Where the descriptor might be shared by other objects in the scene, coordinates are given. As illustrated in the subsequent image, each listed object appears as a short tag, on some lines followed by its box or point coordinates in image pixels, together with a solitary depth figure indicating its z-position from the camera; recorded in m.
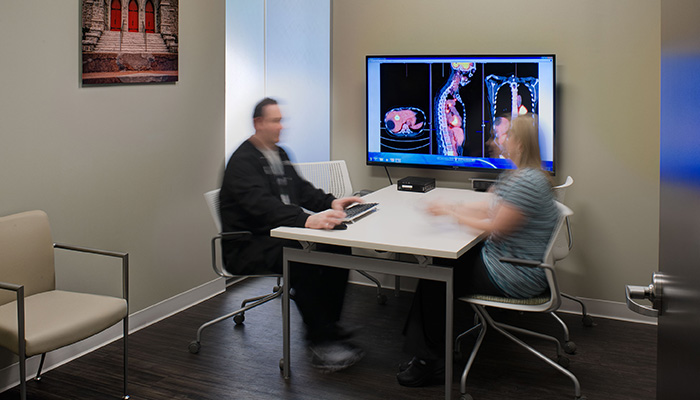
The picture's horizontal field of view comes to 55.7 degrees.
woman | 3.05
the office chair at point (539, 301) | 3.03
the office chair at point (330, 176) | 4.50
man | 3.59
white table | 2.98
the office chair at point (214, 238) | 3.64
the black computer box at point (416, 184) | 4.45
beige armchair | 2.73
